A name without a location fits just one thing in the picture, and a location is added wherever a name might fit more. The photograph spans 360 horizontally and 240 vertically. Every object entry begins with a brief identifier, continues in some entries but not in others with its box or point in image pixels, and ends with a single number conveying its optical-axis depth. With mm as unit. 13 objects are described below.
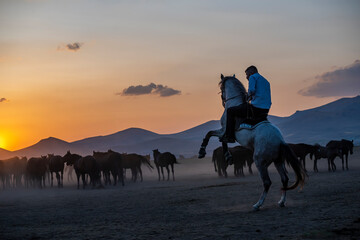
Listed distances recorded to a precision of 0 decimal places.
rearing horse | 11038
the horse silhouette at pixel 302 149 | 30484
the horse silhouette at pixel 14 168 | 39219
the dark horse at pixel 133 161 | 36525
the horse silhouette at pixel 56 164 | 33500
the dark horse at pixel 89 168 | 29216
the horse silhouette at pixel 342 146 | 31469
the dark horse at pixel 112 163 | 31609
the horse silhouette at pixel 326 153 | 31266
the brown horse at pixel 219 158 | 31931
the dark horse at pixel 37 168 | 34219
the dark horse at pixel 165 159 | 35062
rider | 11570
